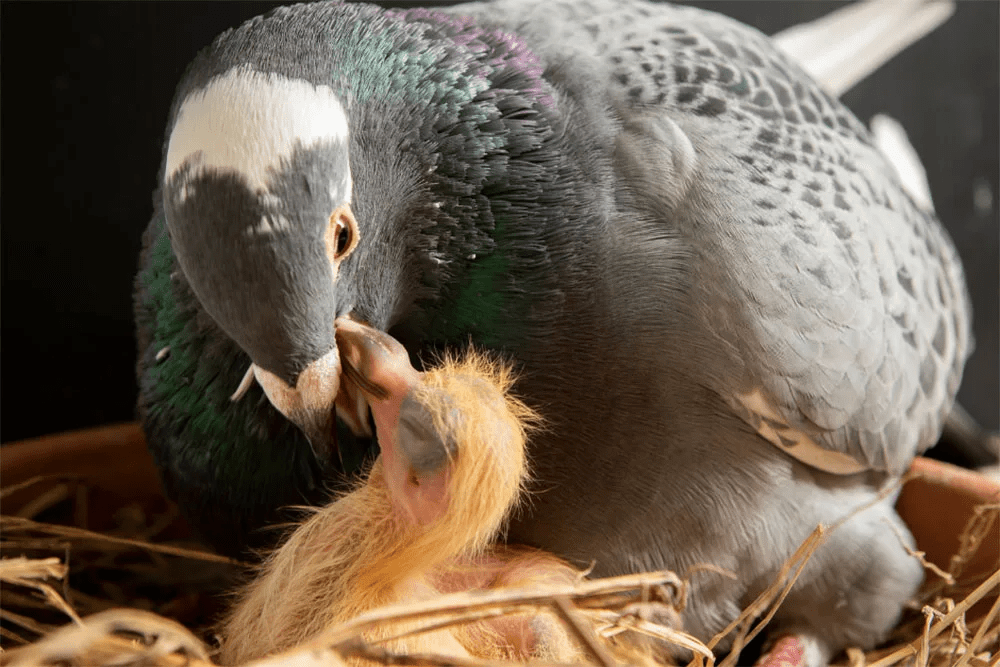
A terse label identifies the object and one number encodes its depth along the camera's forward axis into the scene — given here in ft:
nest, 2.75
